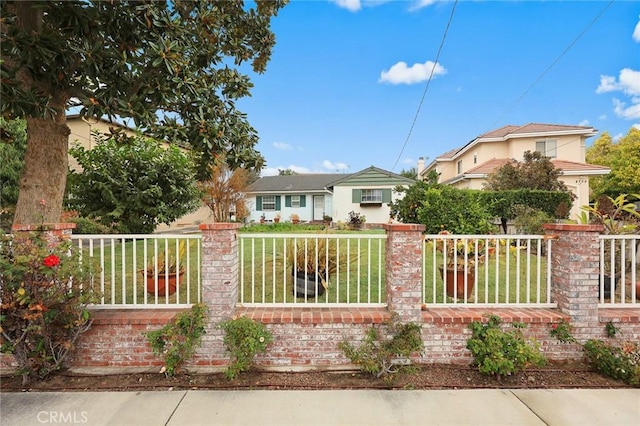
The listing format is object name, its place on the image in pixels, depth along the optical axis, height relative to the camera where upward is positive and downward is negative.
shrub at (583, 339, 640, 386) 2.81 -1.46
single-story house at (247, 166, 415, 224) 20.06 +1.20
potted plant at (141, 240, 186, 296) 4.29 -0.90
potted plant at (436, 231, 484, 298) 4.11 -0.83
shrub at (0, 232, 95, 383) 2.59 -0.78
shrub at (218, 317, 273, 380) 2.86 -1.26
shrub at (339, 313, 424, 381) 2.94 -1.38
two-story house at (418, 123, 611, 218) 15.73 +3.73
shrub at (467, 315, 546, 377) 2.82 -1.35
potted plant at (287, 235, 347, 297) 4.13 -0.76
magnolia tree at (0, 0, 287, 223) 2.86 +1.46
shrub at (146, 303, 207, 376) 2.86 -1.22
